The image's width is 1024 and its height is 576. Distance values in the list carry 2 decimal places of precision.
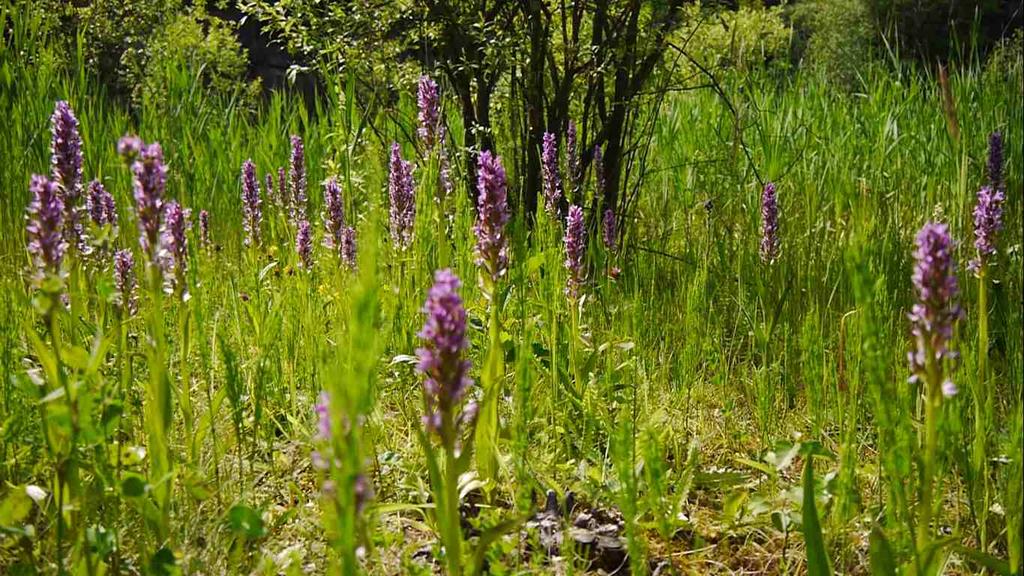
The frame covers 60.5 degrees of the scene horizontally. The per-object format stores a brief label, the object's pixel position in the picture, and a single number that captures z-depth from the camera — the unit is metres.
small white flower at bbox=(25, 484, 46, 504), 1.25
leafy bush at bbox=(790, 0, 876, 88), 27.78
